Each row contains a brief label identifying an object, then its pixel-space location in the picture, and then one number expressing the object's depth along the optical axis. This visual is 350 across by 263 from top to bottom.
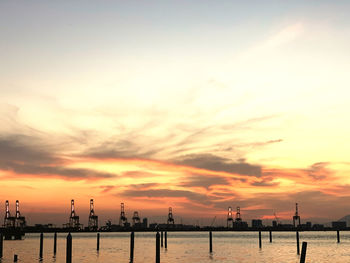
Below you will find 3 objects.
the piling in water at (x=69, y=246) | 45.72
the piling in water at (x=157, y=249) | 57.88
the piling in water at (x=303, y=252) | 40.19
